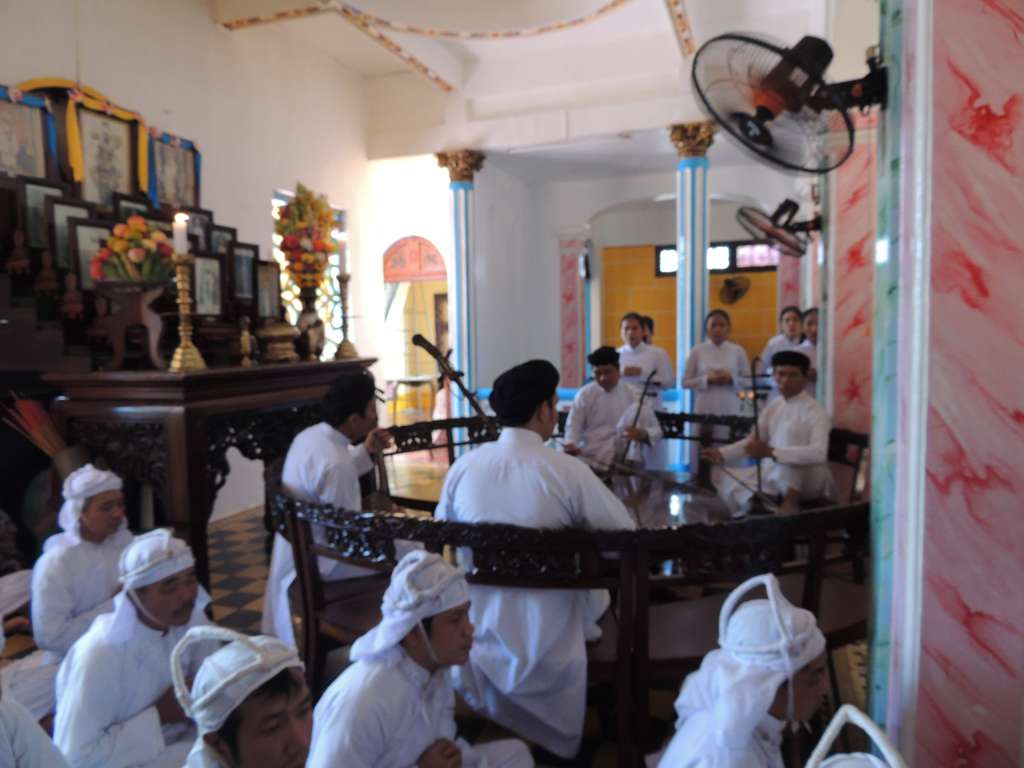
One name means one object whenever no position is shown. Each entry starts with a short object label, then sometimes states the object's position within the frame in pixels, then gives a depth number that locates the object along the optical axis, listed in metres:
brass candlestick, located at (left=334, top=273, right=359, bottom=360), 5.96
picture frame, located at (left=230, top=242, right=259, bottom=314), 6.22
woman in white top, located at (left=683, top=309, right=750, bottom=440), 7.43
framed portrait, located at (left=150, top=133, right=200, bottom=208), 6.24
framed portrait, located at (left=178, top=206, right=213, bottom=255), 6.46
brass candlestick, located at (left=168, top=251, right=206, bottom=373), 4.00
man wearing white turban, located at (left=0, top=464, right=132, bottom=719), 3.10
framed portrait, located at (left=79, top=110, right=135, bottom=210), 5.57
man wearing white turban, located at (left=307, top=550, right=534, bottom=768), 1.92
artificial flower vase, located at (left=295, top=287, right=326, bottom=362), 5.69
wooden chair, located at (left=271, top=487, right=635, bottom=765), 2.40
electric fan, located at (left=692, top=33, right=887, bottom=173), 2.66
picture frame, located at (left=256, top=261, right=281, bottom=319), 6.50
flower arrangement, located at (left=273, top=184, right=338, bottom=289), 5.52
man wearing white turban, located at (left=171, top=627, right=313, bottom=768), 1.52
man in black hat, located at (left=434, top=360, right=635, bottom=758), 2.59
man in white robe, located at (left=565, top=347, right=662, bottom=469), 5.50
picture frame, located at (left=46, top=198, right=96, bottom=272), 4.99
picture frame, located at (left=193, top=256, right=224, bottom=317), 5.31
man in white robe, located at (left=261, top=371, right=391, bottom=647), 3.46
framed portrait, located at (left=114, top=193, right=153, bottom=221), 5.65
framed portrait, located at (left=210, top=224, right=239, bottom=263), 6.66
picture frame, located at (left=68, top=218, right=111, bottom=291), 5.02
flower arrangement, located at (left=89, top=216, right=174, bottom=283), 4.33
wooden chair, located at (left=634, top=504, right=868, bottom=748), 2.35
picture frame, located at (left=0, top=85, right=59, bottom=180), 4.96
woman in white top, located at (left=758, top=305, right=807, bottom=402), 7.28
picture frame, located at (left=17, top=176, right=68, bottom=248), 4.87
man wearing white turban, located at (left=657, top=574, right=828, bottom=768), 1.75
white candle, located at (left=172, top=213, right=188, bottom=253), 4.00
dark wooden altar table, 3.88
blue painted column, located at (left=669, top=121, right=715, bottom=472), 8.52
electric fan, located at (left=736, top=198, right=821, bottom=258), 5.35
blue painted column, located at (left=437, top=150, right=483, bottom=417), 9.48
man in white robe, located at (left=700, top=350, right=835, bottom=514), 4.27
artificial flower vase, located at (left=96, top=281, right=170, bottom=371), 4.25
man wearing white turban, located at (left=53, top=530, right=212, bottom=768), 2.16
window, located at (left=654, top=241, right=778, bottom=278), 14.71
